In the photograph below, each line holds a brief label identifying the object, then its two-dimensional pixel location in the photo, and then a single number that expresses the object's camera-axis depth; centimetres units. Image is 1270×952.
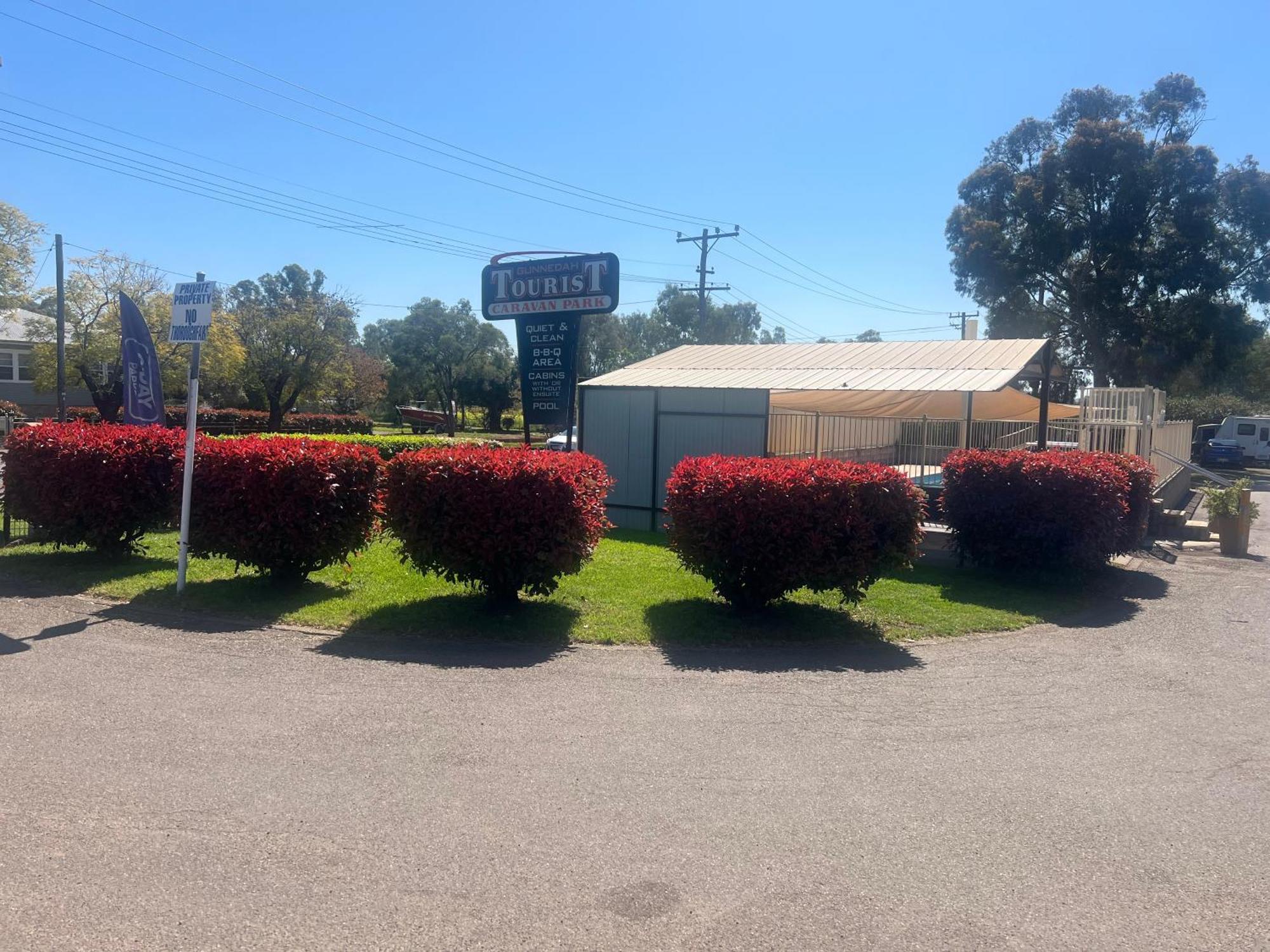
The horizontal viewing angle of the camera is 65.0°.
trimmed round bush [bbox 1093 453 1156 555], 1243
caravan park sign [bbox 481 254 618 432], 1205
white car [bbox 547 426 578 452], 2744
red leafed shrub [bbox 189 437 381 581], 916
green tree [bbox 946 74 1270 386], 3691
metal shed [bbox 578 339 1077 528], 1491
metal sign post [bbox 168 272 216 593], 931
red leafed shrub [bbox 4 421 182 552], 1041
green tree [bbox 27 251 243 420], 3450
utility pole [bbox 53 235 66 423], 2831
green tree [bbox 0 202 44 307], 3197
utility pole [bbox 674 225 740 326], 4194
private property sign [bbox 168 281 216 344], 937
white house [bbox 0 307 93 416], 4400
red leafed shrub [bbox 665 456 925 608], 855
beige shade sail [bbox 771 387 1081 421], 1784
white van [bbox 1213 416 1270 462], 4344
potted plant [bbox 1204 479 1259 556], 1502
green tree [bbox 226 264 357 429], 4034
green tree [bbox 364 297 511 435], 5356
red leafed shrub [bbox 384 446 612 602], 837
